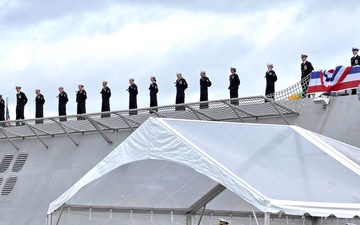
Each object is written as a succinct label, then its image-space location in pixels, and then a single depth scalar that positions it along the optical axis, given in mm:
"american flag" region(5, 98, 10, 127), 41009
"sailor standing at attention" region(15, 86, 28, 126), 38719
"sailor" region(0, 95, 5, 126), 39719
